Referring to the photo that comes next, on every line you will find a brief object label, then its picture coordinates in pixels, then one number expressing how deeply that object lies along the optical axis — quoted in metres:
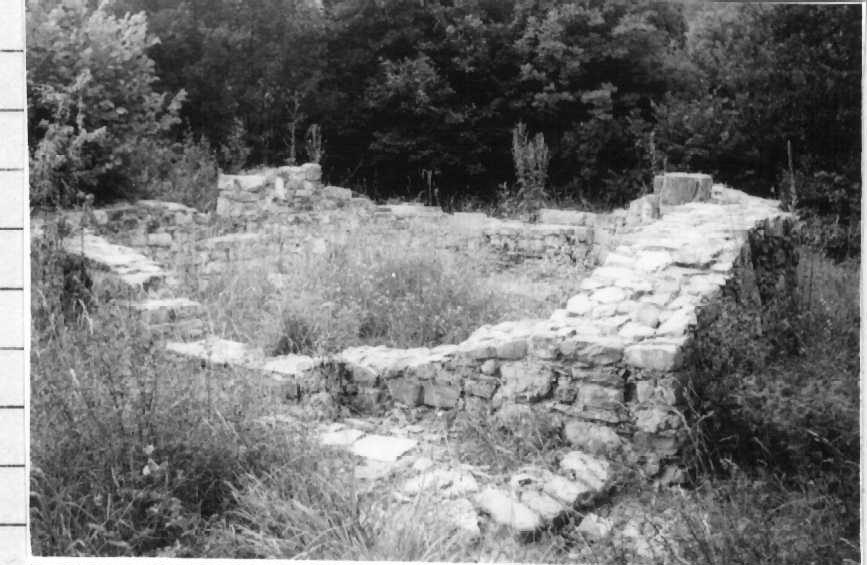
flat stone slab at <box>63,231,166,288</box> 6.05
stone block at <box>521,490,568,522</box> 3.78
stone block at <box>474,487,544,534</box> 3.71
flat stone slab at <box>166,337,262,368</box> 4.98
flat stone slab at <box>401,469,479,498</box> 3.93
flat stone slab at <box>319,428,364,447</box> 4.40
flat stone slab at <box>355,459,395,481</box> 4.07
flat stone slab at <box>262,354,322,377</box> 5.04
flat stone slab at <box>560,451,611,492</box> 4.03
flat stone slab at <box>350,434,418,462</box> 4.33
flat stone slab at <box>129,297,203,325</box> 5.62
